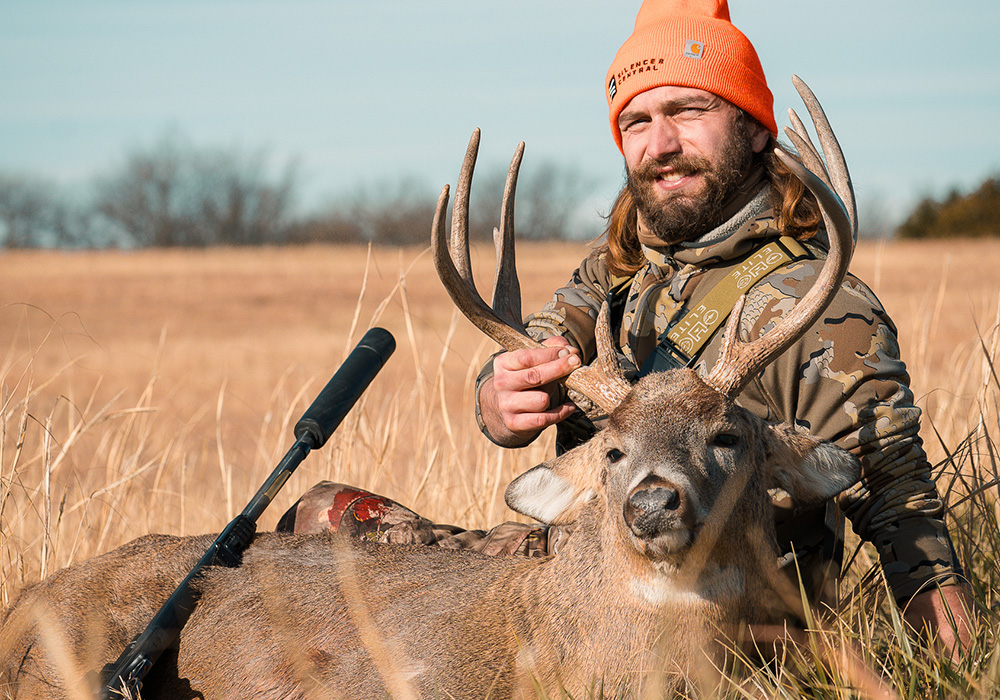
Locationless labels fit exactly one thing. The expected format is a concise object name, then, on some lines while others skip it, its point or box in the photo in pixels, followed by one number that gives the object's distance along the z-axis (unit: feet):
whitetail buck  10.76
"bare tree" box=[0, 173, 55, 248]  176.55
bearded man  12.04
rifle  12.30
